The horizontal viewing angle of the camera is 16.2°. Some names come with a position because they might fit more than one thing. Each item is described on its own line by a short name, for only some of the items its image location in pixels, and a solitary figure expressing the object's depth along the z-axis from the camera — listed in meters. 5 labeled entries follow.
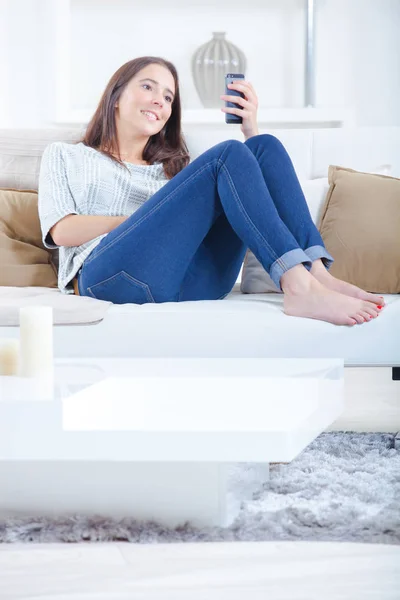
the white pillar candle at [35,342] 2.77
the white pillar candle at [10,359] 2.79
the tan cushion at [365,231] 3.63
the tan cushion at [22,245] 3.73
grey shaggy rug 2.68
